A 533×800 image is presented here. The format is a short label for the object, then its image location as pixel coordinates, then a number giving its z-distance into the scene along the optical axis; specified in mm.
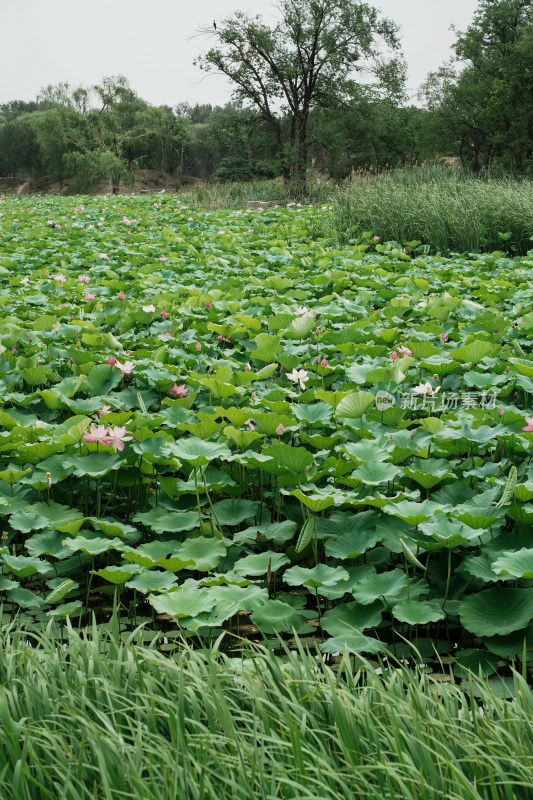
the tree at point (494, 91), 20875
